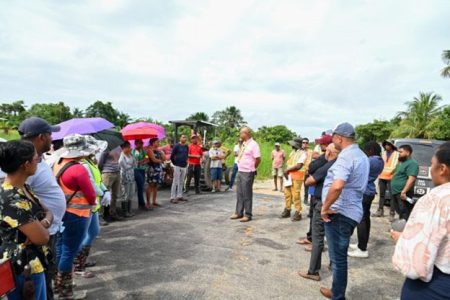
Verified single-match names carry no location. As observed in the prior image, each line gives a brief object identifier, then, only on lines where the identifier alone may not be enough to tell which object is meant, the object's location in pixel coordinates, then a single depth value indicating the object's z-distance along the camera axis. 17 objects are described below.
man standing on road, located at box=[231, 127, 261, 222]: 6.53
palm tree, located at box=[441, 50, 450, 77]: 25.70
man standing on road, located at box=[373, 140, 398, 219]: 7.16
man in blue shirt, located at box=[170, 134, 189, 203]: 8.19
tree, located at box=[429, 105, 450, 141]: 21.95
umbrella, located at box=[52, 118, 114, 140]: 5.66
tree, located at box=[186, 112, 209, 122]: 45.70
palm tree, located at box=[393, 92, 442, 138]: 28.90
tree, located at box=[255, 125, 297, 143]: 43.10
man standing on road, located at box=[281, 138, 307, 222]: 6.25
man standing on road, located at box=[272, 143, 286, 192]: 11.02
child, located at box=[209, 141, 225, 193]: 9.99
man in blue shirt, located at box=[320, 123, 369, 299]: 3.11
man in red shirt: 9.19
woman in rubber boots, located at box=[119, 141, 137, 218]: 6.59
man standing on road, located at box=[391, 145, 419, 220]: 5.64
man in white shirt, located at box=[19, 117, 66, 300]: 2.38
